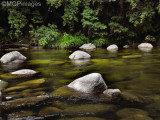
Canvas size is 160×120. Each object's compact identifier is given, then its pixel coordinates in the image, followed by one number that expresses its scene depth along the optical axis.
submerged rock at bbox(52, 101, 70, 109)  2.37
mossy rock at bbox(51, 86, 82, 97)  2.79
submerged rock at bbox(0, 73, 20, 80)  3.94
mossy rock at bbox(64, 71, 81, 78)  4.16
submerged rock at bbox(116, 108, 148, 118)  2.10
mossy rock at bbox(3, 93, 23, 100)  2.69
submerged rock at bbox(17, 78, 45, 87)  3.34
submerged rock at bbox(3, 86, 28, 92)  3.09
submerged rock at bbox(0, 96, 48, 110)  2.38
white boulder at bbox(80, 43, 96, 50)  11.07
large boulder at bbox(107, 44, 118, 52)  10.30
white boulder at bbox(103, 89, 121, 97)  2.66
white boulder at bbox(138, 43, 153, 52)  10.62
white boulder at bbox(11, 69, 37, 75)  4.20
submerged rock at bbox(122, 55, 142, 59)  6.91
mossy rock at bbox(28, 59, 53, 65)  6.21
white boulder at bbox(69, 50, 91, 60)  6.90
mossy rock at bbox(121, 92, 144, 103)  2.54
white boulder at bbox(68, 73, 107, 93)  2.90
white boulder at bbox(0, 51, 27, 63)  6.31
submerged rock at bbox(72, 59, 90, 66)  5.80
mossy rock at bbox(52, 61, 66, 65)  5.94
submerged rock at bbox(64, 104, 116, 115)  2.19
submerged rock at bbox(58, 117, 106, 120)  2.04
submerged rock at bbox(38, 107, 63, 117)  2.15
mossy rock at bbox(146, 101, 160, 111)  2.26
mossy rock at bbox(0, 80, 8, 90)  3.29
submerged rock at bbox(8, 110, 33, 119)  2.09
